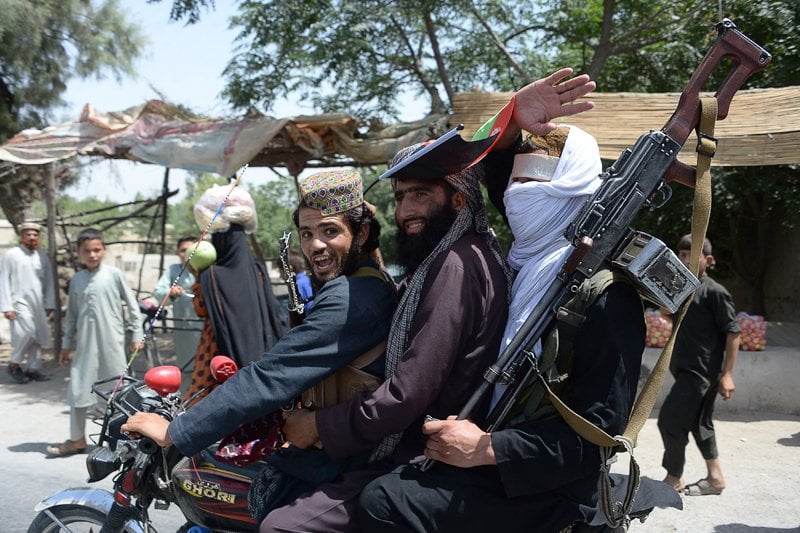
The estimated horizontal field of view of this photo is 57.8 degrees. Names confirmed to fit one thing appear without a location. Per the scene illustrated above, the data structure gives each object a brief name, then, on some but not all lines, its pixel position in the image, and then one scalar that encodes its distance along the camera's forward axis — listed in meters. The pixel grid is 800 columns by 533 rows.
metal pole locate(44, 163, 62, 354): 9.70
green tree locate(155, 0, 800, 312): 8.40
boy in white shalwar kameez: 5.98
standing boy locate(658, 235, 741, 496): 4.89
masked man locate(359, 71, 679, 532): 1.91
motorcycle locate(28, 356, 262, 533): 2.41
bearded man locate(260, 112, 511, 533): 1.98
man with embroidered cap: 2.09
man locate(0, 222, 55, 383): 9.10
